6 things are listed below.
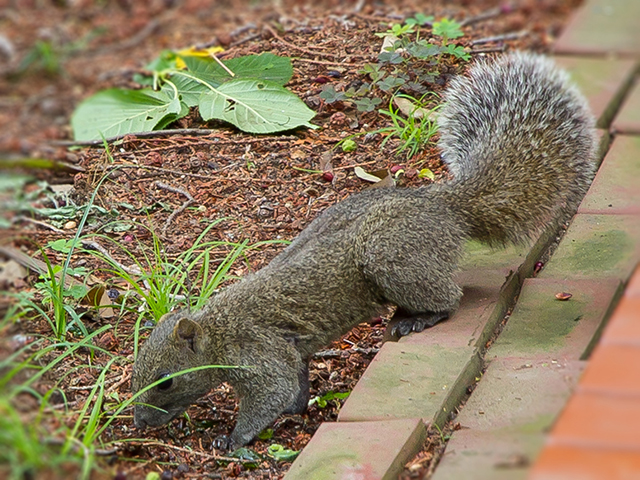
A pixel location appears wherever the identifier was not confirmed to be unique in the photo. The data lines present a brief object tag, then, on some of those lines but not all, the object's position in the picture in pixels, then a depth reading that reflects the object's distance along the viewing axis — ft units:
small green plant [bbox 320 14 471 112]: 30.35
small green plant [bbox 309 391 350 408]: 25.95
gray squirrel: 25.50
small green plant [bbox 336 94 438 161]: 30.60
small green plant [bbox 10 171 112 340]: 26.37
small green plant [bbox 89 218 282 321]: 26.99
